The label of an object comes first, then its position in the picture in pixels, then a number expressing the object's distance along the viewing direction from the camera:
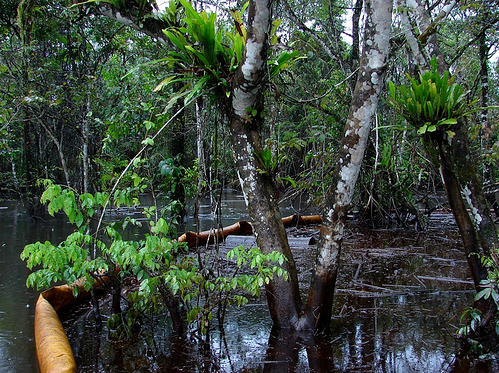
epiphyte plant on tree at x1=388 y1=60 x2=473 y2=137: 2.72
